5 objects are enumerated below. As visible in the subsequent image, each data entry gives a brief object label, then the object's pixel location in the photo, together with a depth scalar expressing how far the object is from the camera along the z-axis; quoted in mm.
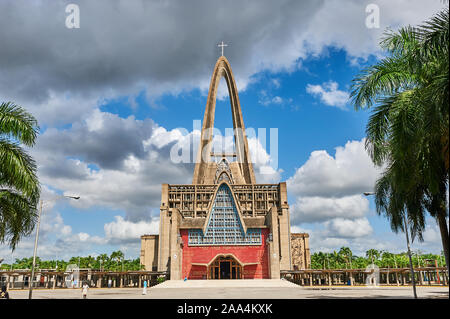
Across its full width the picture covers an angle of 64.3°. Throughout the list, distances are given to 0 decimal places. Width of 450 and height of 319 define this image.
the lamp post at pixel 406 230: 19872
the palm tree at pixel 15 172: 15203
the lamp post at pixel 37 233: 23878
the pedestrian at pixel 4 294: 21291
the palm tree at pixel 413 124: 11984
